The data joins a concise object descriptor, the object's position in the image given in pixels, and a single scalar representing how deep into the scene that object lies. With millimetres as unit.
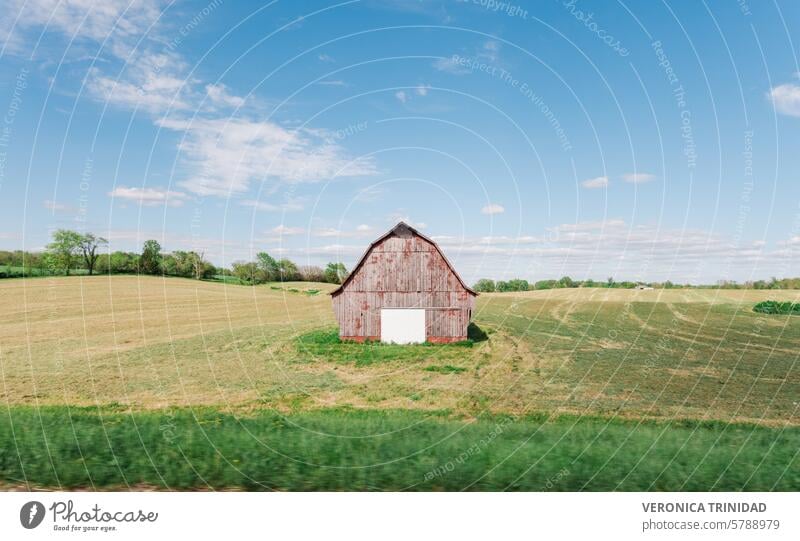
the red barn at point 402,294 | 32938
